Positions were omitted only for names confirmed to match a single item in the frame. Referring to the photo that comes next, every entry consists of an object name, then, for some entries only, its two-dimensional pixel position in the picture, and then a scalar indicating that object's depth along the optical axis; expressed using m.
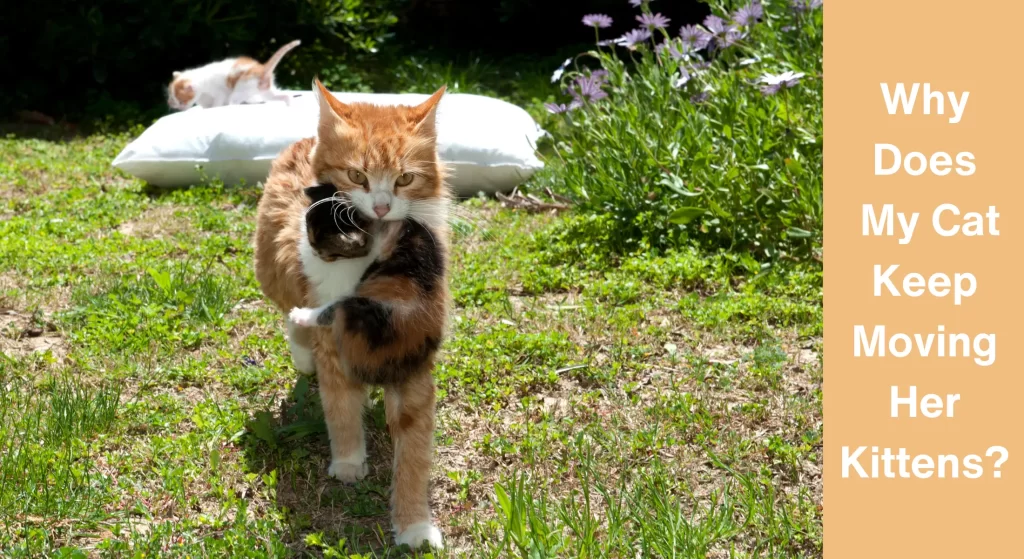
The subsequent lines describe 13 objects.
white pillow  6.34
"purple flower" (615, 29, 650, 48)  5.52
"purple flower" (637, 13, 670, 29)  5.50
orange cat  2.84
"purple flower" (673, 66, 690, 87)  5.39
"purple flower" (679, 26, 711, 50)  5.46
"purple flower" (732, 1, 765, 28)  5.25
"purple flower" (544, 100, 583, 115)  5.92
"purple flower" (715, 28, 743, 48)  5.34
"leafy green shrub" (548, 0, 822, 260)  4.92
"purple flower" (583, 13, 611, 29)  5.61
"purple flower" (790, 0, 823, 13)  5.02
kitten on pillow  7.55
